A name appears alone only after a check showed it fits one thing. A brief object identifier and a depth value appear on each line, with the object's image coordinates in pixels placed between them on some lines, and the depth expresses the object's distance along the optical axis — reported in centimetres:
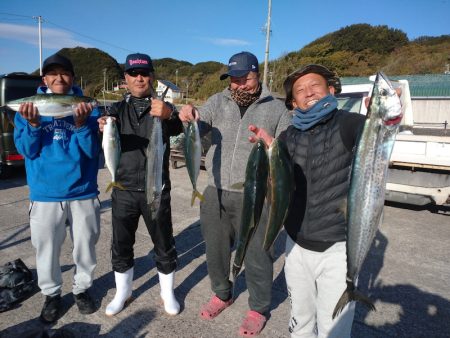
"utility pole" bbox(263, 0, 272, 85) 2527
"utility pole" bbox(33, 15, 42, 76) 3472
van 860
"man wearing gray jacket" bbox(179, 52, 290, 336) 317
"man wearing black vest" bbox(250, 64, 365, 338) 234
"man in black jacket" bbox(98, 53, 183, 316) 338
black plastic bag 354
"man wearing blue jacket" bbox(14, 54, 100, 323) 329
